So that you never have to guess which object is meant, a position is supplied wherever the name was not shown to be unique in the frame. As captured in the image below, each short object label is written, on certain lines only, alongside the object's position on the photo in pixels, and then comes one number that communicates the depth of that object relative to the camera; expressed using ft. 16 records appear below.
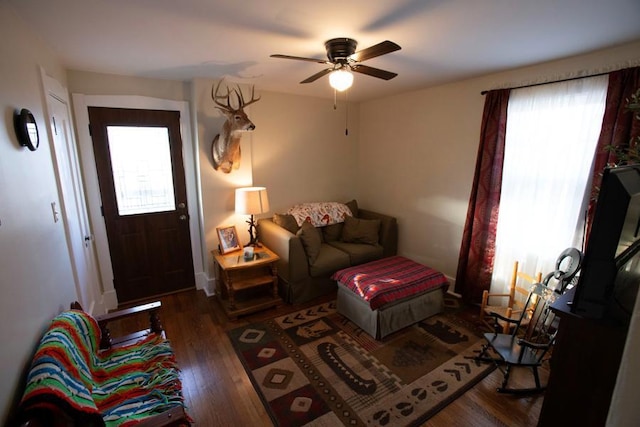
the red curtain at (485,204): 9.09
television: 4.14
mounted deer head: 8.89
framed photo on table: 10.64
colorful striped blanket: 3.68
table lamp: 10.18
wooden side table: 9.65
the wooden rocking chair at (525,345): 6.48
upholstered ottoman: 8.46
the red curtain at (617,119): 6.55
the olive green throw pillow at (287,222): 11.76
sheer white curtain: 7.44
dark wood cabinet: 4.18
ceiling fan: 6.20
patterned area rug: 6.20
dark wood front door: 9.60
